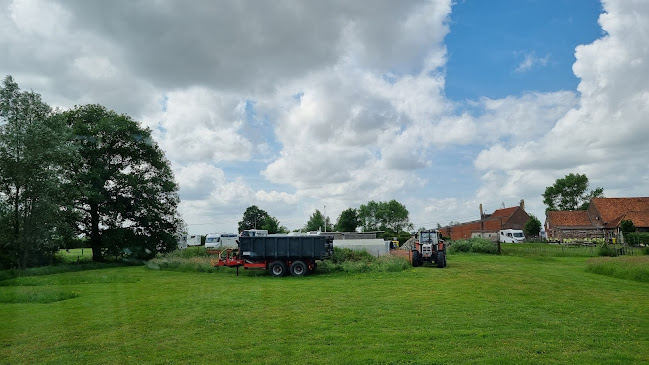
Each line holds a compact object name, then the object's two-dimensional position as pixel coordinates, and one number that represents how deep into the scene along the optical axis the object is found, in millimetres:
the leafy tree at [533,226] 74938
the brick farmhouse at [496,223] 77750
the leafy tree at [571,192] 96875
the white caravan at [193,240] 64619
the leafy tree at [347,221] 84250
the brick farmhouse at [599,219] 60375
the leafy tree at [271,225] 93981
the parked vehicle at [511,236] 62281
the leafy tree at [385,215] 111312
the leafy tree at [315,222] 94938
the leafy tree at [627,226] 53938
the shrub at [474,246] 43812
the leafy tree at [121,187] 36094
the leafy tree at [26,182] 27047
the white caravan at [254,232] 30562
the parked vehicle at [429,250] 27938
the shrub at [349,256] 26812
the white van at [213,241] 50531
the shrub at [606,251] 35322
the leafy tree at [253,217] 104262
